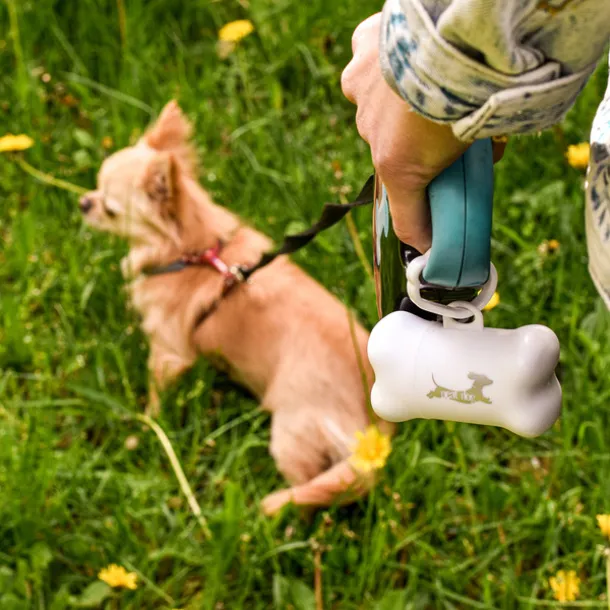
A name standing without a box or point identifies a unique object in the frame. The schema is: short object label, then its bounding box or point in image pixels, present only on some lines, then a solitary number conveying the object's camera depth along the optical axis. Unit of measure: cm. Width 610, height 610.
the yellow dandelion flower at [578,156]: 152
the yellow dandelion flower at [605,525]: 114
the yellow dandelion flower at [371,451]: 129
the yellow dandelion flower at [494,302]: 137
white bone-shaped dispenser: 97
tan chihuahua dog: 148
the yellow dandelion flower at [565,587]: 127
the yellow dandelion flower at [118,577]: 128
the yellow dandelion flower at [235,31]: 198
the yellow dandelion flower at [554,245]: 158
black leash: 112
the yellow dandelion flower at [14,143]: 185
